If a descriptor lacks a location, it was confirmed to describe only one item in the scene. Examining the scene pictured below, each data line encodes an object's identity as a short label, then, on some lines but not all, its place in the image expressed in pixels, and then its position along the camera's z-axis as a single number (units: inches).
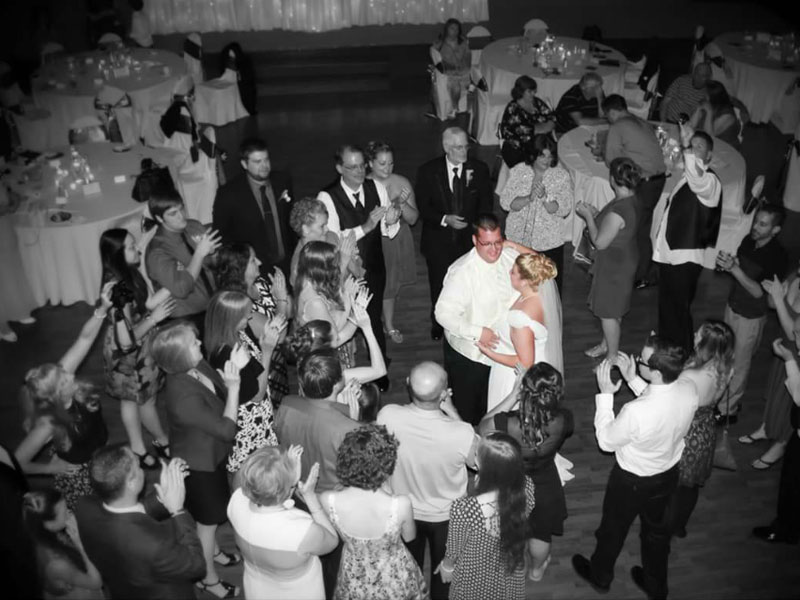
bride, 138.5
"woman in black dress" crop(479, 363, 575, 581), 120.7
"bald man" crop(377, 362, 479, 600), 117.4
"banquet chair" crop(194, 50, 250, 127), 347.9
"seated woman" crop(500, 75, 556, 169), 225.5
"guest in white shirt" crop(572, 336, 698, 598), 121.0
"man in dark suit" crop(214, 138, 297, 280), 182.7
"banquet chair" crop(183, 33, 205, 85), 346.6
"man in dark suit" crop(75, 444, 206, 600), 101.9
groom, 150.8
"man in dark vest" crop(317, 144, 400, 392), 179.5
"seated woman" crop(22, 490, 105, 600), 106.3
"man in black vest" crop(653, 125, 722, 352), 179.8
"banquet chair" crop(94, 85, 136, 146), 271.0
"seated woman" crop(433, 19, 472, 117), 351.9
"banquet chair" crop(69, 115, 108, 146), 263.7
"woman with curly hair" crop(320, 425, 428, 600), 104.5
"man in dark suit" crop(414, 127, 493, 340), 193.2
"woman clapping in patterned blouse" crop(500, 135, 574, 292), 188.1
